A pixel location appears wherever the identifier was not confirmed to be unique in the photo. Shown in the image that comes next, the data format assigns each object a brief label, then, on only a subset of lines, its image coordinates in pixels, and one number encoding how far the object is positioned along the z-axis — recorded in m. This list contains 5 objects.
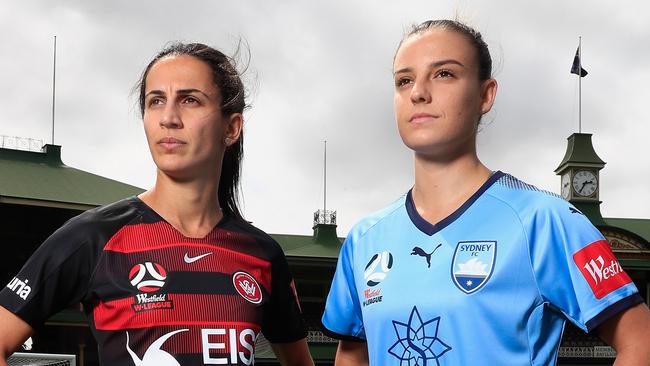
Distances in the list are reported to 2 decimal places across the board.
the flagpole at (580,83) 27.85
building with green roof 17.14
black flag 28.53
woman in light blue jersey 3.24
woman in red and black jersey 3.49
